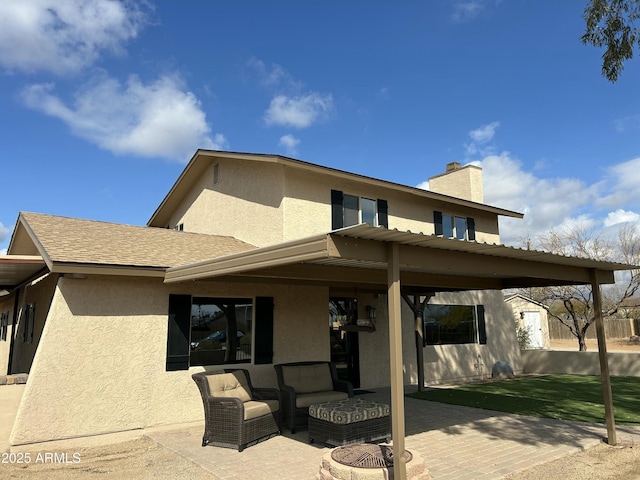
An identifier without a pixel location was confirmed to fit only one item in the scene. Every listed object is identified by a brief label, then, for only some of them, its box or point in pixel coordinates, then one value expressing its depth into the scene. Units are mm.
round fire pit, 4156
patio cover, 4328
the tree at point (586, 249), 20938
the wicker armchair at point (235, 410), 6355
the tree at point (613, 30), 7691
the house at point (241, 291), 6266
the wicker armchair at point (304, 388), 7277
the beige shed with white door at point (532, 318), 23719
